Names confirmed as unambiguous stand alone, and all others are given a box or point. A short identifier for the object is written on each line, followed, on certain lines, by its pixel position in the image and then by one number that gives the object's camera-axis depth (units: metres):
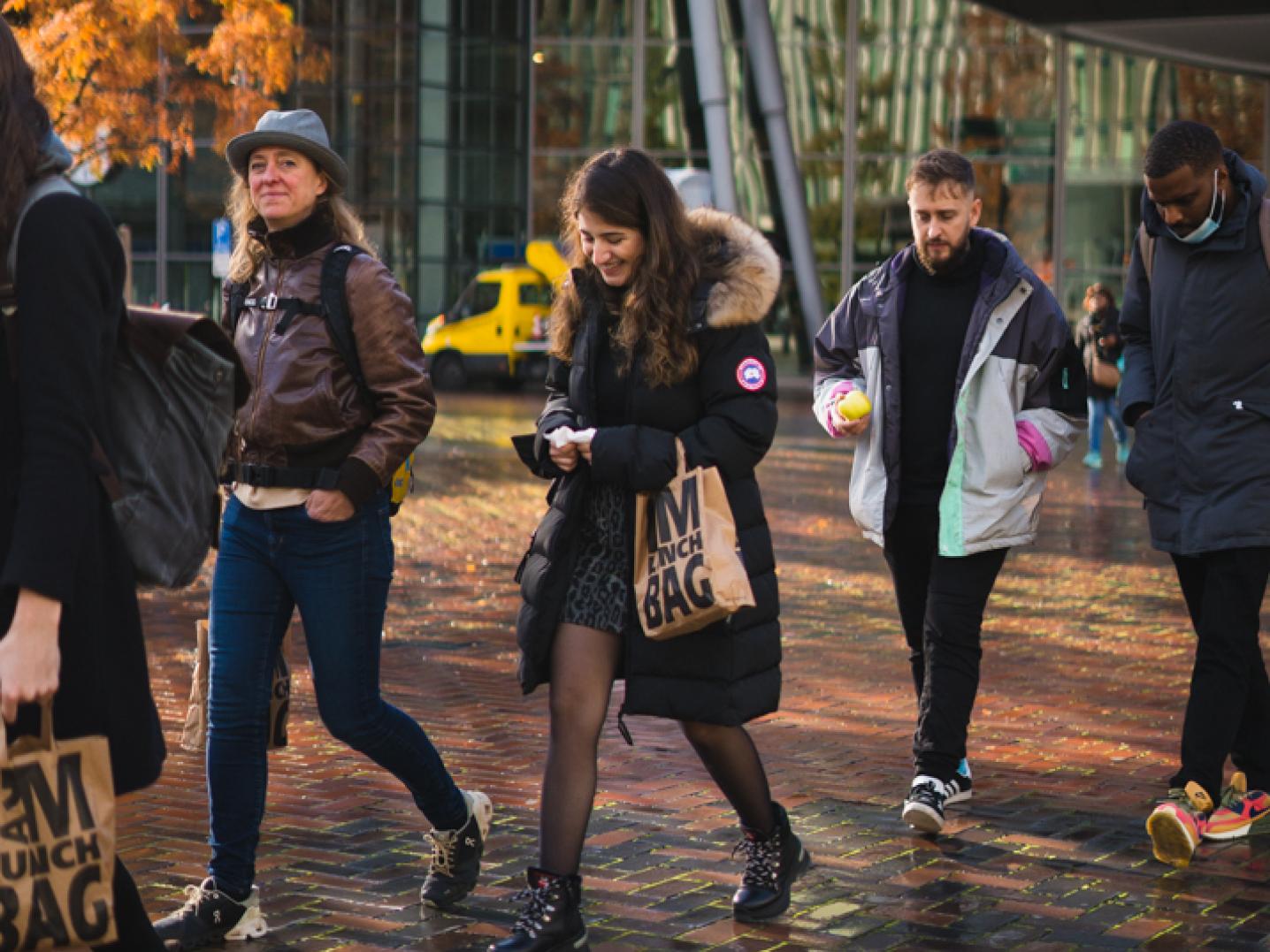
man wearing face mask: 5.64
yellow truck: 34.78
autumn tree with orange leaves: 14.58
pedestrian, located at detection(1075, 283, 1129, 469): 18.36
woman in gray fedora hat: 4.70
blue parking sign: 21.22
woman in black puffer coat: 4.68
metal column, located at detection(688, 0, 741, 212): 33.94
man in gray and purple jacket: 5.88
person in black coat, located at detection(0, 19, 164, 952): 2.98
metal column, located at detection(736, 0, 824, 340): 36.81
